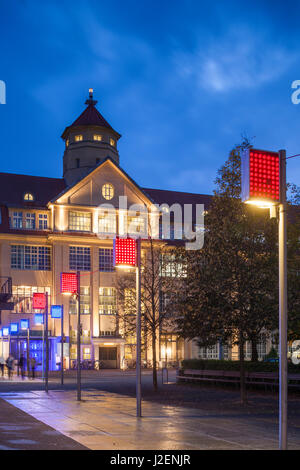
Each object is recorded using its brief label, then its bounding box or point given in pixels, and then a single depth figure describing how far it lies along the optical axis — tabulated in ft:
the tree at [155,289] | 99.30
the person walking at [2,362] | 163.10
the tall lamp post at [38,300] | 132.67
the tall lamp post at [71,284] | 88.38
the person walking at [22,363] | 162.85
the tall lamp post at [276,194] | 30.07
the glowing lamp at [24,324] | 156.13
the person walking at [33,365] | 153.14
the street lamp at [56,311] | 146.68
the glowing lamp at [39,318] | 160.76
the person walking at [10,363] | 158.34
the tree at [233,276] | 72.79
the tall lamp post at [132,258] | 62.16
